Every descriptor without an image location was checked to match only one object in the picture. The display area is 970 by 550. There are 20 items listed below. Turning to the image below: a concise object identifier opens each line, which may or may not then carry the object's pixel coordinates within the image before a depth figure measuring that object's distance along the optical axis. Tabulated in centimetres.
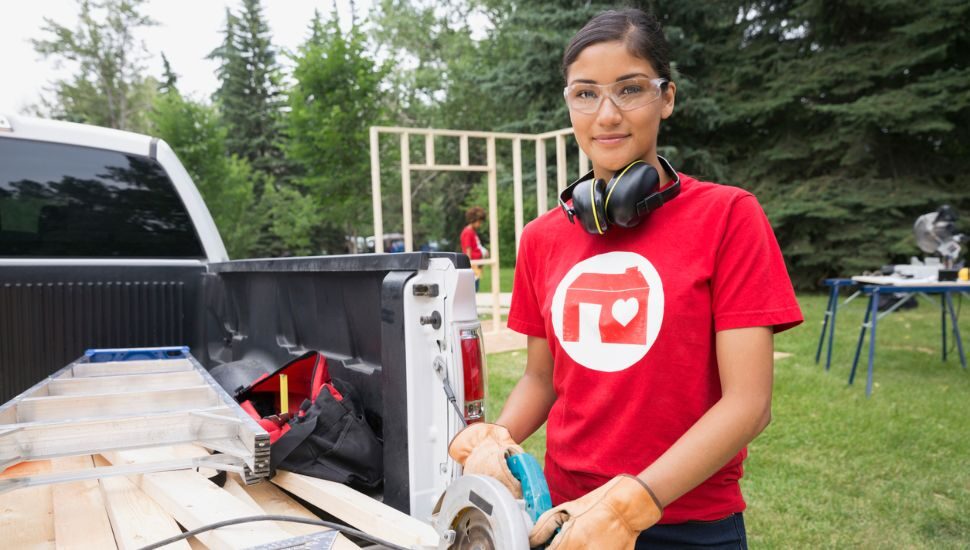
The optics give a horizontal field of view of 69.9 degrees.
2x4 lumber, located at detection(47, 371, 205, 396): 233
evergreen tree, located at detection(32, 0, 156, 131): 3016
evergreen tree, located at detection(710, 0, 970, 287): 1520
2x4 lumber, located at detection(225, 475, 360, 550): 195
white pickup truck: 188
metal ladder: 168
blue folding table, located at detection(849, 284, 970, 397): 628
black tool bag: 200
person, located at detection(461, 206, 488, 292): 1104
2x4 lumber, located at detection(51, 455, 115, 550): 165
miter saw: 723
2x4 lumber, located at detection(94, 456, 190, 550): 162
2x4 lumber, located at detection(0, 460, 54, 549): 171
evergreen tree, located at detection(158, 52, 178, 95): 3392
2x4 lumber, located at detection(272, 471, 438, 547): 165
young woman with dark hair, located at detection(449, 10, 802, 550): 125
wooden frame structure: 862
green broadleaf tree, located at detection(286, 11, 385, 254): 1966
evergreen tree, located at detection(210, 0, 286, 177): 3497
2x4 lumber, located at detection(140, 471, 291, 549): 159
